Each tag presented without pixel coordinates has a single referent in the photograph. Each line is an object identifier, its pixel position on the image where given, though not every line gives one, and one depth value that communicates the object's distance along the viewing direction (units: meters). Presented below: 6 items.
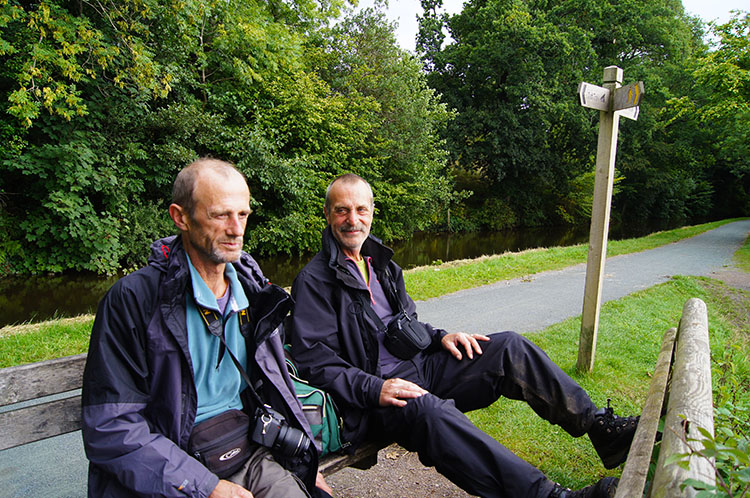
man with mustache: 2.03
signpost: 3.70
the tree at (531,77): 22.66
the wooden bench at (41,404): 1.83
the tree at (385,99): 16.36
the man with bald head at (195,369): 1.64
